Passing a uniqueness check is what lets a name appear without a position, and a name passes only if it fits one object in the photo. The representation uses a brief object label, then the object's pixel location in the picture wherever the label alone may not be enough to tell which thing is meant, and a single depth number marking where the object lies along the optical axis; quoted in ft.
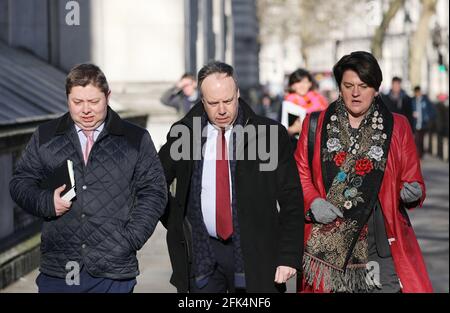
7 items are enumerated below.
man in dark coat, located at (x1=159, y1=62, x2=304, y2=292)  35.06
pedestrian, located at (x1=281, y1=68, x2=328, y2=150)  64.39
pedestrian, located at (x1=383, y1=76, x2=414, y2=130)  140.26
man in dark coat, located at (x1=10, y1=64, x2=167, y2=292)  33.09
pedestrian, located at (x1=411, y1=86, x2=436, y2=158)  175.63
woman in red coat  37.11
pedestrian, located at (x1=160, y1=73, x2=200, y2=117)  94.38
